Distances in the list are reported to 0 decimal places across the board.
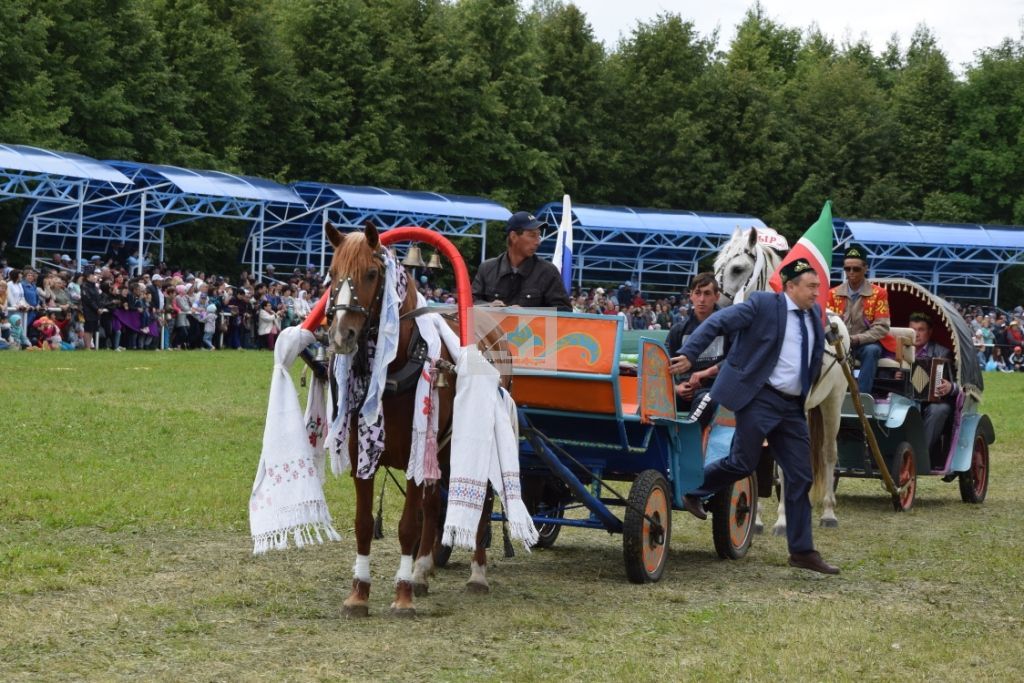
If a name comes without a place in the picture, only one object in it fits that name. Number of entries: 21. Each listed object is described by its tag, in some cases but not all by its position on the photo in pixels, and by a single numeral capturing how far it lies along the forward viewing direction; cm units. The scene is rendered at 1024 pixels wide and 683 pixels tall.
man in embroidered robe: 1303
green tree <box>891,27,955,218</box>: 6988
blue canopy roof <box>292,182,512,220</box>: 4216
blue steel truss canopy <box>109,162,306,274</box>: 3681
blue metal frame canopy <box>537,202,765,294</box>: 4969
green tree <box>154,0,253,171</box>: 4759
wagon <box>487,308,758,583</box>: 854
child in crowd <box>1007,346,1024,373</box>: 4969
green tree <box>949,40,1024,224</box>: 6869
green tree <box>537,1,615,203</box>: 6338
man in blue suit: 914
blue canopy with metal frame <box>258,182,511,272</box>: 4225
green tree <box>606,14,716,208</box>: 6381
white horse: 1076
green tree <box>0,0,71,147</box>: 3966
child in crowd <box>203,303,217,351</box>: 3444
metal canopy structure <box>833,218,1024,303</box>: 5406
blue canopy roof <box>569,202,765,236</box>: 4925
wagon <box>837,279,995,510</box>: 1313
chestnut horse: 709
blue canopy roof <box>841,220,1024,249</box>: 5359
